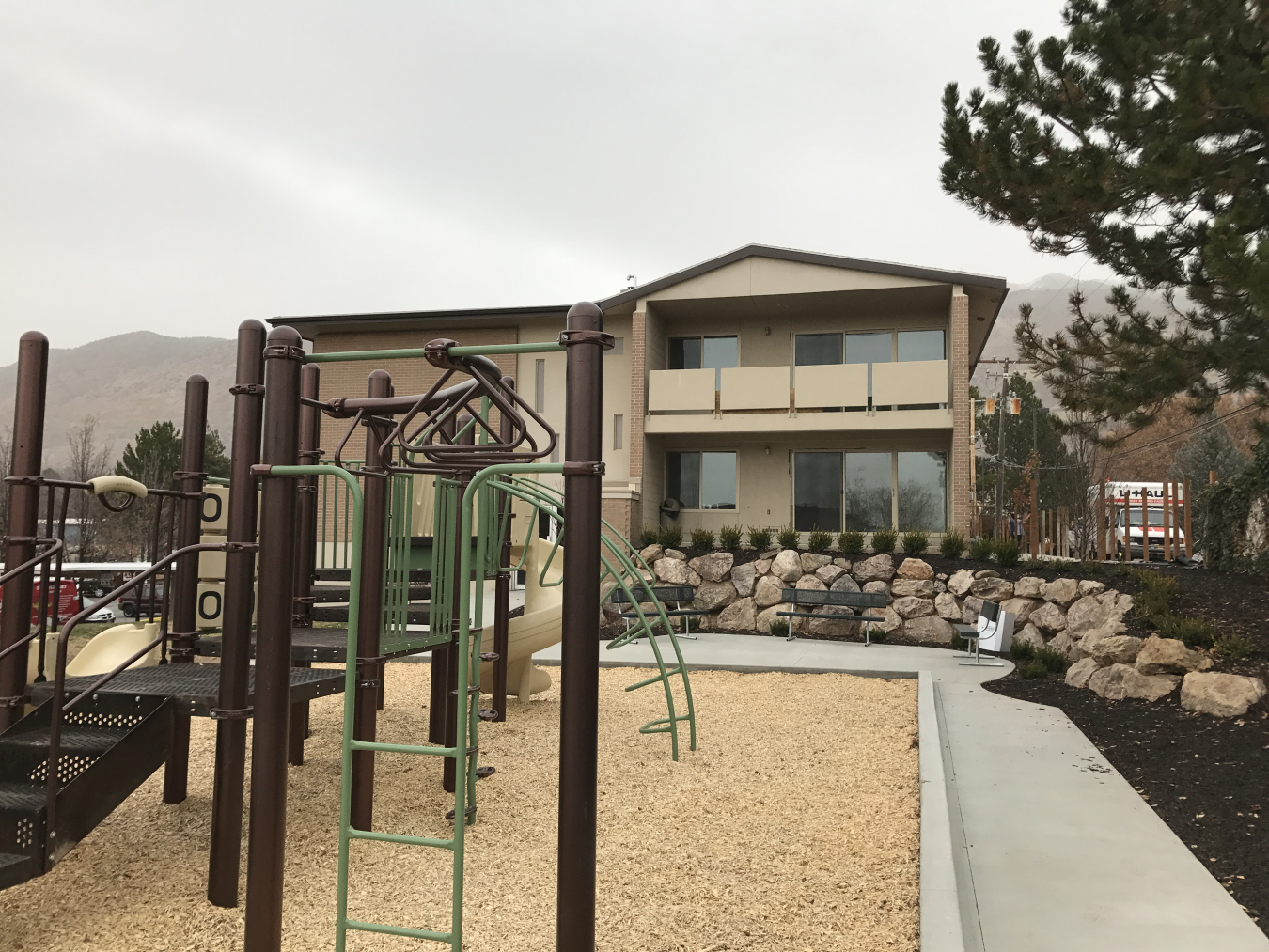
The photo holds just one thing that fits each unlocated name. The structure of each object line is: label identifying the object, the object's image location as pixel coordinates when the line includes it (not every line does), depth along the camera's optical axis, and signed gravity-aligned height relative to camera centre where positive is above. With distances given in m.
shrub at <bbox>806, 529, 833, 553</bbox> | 16.17 -0.18
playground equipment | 3.00 -0.50
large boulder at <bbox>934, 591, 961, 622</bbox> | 14.38 -1.21
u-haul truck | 34.41 +0.79
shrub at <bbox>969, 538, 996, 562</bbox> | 15.24 -0.29
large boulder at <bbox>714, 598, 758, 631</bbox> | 15.55 -1.56
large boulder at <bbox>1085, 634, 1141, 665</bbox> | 9.36 -1.23
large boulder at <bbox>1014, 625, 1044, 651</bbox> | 12.98 -1.54
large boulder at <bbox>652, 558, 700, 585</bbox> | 16.22 -0.80
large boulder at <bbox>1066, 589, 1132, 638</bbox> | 11.29 -1.04
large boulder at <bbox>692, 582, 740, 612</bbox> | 15.93 -1.21
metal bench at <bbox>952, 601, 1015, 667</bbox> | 11.82 -1.34
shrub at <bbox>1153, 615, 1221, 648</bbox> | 8.92 -0.97
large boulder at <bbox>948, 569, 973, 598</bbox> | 14.43 -0.82
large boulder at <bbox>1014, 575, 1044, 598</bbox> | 13.67 -0.82
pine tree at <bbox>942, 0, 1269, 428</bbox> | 7.62 +3.59
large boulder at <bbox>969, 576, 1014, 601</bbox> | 14.00 -0.89
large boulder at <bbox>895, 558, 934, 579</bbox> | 14.95 -0.63
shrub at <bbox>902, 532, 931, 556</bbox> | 15.58 -0.18
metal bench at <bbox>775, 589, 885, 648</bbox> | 13.89 -1.09
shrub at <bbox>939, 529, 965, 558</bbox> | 15.52 -0.22
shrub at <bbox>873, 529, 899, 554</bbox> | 15.98 -0.16
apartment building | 17.42 +2.97
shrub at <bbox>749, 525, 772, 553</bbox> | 16.48 -0.17
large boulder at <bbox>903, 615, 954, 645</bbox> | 14.24 -1.59
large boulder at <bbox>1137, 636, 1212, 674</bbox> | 8.48 -1.20
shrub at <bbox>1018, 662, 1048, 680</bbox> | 10.30 -1.61
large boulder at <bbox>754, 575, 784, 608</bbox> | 15.58 -1.09
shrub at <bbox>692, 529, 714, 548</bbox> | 16.61 -0.17
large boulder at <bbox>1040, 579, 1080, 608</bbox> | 13.04 -0.85
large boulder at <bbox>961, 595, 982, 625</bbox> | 14.19 -1.23
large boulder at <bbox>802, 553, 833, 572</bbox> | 15.73 -0.55
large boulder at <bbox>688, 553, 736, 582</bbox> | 16.16 -0.66
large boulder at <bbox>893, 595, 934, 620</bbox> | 14.58 -1.26
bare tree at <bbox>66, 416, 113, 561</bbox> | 28.97 +2.16
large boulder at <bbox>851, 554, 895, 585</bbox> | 15.24 -0.66
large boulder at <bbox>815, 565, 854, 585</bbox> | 15.48 -0.75
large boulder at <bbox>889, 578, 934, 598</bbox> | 14.80 -0.94
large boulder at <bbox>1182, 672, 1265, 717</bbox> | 7.43 -1.36
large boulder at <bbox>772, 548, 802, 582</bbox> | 15.71 -0.63
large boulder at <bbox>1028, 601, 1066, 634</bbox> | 12.98 -1.25
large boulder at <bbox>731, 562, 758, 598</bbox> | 15.89 -0.89
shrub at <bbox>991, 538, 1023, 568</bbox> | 14.77 -0.30
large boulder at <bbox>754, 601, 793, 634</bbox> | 15.30 -1.53
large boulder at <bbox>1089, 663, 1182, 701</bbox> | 8.46 -1.47
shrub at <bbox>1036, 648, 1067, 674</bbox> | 10.77 -1.56
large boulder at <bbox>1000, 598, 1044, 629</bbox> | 13.54 -1.14
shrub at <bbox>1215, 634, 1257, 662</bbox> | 8.41 -1.07
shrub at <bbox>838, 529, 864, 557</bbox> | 15.96 -0.18
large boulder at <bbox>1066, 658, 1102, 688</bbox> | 9.56 -1.52
